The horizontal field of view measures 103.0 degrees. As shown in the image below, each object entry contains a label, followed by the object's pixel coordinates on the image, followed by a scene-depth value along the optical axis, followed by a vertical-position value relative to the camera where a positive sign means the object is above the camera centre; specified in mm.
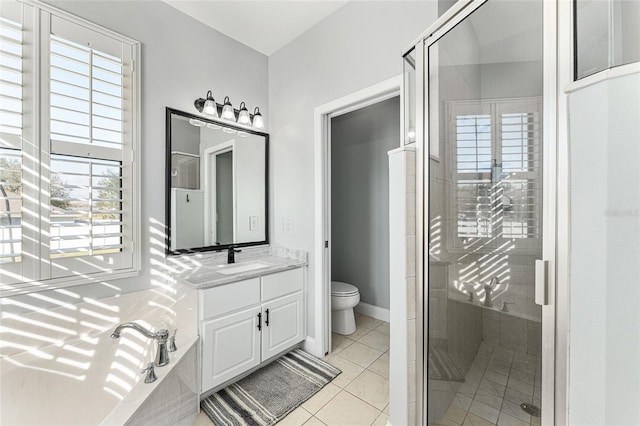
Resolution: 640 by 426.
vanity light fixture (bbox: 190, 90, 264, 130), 2090 +867
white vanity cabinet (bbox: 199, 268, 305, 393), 1665 -829
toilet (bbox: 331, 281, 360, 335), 2492 -954
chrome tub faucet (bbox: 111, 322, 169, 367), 1354 -693
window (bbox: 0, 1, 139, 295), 1352 +355
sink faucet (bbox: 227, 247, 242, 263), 2242 -399
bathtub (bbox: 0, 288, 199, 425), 1240 -855
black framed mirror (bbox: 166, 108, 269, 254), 1997 +231
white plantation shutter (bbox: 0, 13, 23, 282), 1322 +339
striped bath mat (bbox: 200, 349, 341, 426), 1558 -1251
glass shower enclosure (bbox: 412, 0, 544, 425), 856 -8
